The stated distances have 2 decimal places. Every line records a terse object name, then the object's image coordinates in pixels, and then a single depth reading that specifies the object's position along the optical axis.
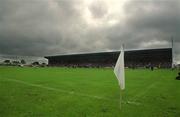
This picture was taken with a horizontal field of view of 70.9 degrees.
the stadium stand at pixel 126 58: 63.89
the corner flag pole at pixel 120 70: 5.52
